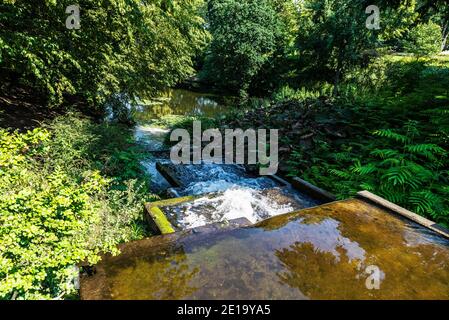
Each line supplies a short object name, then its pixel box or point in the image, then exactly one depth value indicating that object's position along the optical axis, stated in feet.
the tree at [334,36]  54.65
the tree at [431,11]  24.71
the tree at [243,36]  76.13
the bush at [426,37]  66.48
